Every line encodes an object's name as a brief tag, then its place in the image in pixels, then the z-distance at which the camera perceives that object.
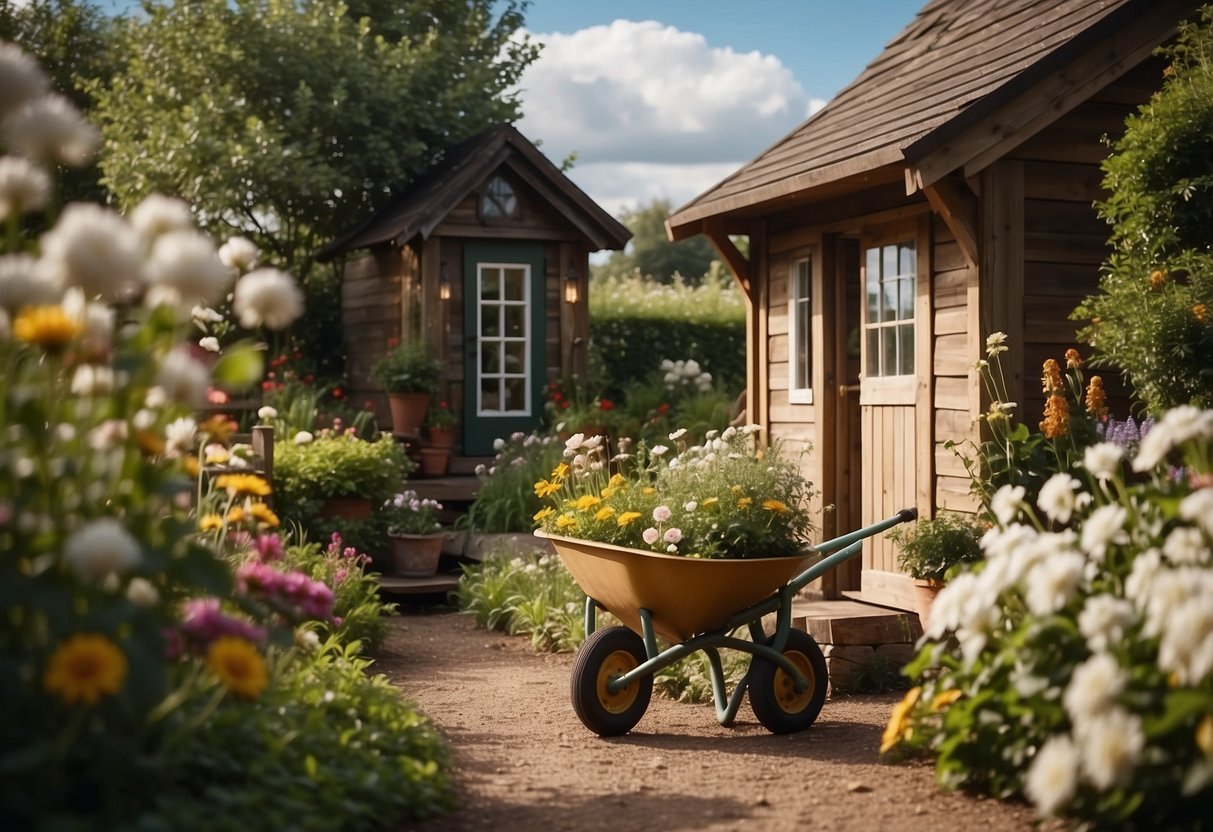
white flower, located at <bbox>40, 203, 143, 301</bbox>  2.80
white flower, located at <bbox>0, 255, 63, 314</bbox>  2.78
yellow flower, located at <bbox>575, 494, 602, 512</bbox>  6.05
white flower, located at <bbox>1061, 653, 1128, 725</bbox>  2.92
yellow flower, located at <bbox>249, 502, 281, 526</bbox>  4.19
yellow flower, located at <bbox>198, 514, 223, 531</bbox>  4.25
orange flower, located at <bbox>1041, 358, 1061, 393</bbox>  6.23
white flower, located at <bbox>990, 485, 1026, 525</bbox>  3.91
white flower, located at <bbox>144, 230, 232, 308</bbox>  2.88
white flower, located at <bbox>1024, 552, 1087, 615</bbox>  3.36
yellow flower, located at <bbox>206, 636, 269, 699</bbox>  3.05
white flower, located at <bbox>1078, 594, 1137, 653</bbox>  3.22
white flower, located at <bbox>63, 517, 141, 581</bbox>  2.66
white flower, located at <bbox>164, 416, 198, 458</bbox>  3.67
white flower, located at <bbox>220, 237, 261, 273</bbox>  3.44
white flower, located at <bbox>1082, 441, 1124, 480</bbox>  3.75
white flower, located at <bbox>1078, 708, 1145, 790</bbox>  2.86
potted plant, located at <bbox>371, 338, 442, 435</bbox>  12.66
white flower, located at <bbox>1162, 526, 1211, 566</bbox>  3.30
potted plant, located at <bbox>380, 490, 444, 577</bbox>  10.32
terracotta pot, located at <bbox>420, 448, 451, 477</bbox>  12.49
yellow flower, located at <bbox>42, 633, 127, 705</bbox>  2.73
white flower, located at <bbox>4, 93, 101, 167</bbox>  3.03
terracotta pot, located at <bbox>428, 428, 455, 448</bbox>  12.58
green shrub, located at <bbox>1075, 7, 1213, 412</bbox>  5.98
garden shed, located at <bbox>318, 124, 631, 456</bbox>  13.11
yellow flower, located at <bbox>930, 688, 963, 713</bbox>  4.13
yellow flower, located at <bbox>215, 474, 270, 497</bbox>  4.03
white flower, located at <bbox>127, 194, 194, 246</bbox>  3.14
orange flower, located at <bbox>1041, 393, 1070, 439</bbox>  6.18
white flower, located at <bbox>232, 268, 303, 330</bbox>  3.08
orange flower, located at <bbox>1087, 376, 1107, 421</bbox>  6.23
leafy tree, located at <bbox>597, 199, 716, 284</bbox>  41.94
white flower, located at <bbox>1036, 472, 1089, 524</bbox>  3.81
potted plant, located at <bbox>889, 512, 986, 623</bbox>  6.42
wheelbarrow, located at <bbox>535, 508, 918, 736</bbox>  5.50
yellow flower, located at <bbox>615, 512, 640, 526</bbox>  5.79
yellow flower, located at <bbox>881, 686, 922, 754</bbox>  4.32
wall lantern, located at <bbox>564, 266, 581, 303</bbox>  13.76
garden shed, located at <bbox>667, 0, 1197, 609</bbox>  6.76
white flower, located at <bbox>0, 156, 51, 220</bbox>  2.96
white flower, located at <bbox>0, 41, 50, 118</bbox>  2.94
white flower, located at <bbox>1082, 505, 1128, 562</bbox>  3.47
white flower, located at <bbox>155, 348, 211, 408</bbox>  2.93
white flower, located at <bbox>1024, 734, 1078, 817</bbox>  2.92
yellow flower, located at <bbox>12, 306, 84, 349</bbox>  2.87
